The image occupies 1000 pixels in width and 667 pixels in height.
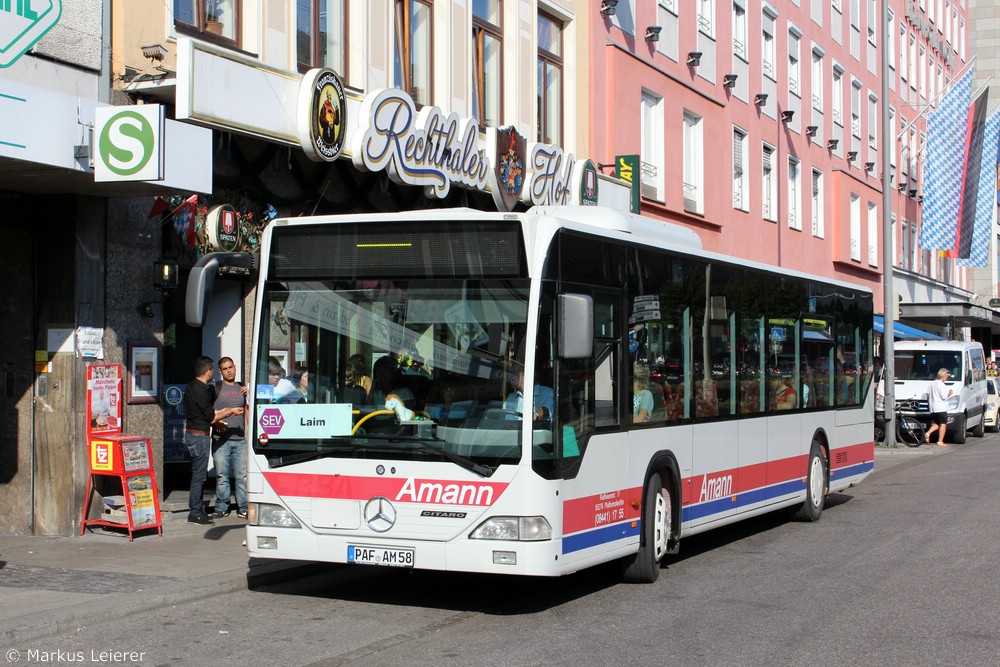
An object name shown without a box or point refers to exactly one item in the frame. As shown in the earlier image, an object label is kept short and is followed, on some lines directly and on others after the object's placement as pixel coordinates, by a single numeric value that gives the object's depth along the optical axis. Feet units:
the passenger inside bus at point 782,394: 43.09
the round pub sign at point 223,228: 45.62
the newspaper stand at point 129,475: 39.55
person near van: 94.94
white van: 96.12
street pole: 87.15
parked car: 116.16
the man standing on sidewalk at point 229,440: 43.34
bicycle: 94.68
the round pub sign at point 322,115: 47.83
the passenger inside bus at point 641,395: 32.32
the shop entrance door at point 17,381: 40.60
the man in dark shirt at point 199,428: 42.32
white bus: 27.81
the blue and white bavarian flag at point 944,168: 145.28
